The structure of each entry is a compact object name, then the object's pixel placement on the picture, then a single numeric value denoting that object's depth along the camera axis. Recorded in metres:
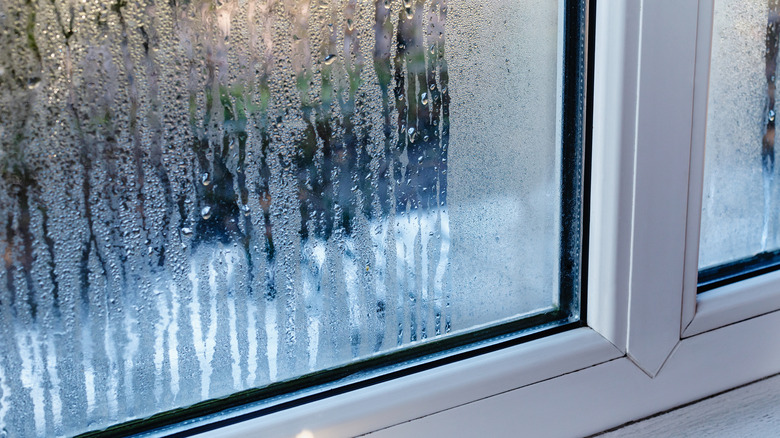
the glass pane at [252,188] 0.48
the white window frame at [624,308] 0.60
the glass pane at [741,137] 0.72
